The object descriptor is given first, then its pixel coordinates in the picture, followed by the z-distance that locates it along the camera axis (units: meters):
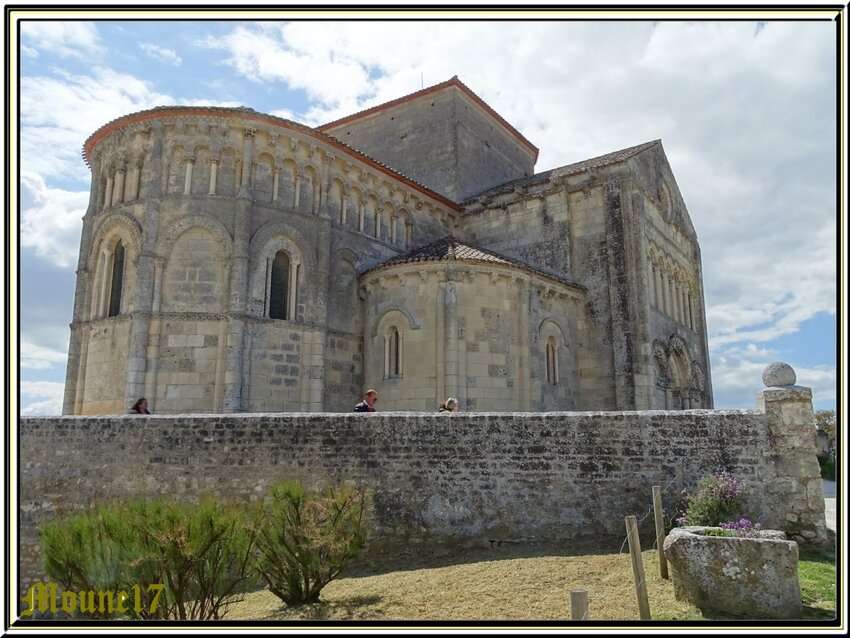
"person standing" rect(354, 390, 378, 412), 11.50
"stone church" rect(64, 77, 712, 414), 15.27
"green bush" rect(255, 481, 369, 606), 7.90
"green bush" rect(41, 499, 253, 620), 6.61
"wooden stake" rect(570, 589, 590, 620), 4.68
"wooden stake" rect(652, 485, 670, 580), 7.34
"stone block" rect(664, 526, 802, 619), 6.02
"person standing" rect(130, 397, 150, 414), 12.07
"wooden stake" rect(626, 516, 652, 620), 5.88
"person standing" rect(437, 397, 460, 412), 11.52
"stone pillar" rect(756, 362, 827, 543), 8.53
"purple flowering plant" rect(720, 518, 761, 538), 6.62
